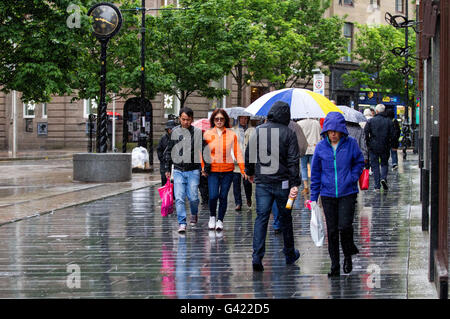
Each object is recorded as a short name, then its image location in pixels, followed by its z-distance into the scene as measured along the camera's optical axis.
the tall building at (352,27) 53.75
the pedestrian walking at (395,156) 25.66
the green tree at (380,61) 50.28
